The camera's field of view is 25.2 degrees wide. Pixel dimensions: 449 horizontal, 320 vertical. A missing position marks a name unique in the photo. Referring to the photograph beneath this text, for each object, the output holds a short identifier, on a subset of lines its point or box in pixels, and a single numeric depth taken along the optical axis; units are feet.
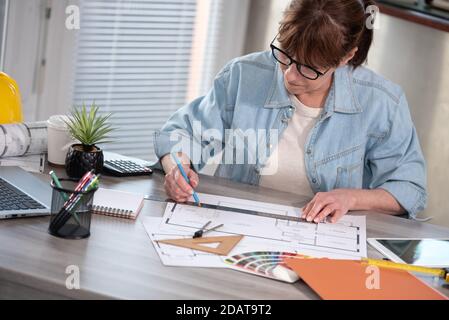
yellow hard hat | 8.64
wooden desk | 6.22
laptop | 7.14
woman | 8.57
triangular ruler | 6.95
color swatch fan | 6.66
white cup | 8.38
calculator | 8.40
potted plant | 8.05
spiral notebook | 7.41
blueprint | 6.93
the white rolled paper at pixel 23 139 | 8.35
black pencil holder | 6.88
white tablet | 7.25
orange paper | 6.47
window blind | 12.30
